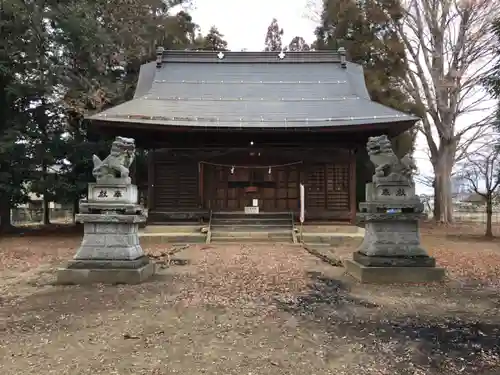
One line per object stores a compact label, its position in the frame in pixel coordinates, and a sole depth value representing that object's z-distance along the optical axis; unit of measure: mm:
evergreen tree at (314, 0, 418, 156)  21734
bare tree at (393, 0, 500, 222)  21547
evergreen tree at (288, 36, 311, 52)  34500
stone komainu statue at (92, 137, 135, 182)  7590
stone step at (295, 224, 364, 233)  15133
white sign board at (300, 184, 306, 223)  14095
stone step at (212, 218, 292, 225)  15297
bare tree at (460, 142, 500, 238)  15719
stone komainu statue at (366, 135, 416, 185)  7750
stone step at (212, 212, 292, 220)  15508
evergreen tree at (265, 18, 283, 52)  36062
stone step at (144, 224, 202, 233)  14930
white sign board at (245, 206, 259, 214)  15579
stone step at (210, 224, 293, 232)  14922
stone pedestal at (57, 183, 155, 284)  7160
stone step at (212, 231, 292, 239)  14469
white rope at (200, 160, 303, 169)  15750
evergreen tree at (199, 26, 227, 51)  29042
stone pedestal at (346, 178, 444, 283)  7297
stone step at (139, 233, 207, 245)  14234
